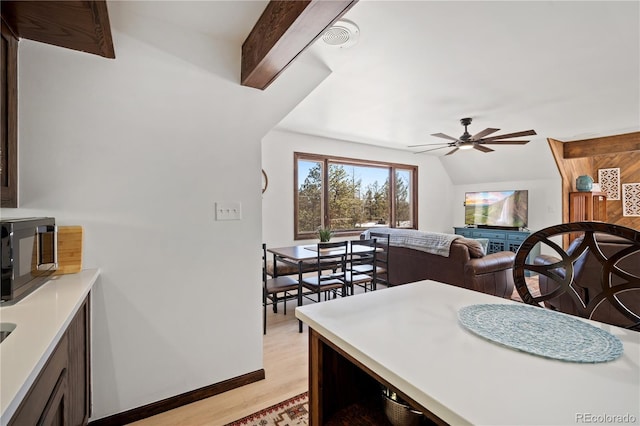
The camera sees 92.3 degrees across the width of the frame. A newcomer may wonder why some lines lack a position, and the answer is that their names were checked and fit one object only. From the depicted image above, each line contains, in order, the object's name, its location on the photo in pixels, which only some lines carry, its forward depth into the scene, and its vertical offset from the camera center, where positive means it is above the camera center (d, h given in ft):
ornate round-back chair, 3.35 -0.68
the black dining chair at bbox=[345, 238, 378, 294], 11.23 -1.72
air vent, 6.28 +3.85
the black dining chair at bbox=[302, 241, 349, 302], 10.07 -2.17
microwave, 3.58 -0.52
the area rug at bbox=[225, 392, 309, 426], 5.64 -3.82
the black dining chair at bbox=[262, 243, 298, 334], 9.44 -2.31
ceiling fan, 12.24 +3.07
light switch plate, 6.49 +0.10
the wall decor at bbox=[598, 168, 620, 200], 21.20 +2.12
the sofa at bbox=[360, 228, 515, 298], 10.99 -1.88
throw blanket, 11.64 -1.08
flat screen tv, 20.03 +0.32
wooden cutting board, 5.04 -0.56
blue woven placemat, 2.41 -1.09
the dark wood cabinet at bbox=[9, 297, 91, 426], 2.54 -1.80
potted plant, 12.55 -0.86
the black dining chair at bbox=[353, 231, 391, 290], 12.84 -2.04
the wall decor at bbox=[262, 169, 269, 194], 14.97 +1.63
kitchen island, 1.79 -1.12
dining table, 10.05 -1.43
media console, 19.08 -1.58
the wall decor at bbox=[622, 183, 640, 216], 20.39 +0.90
